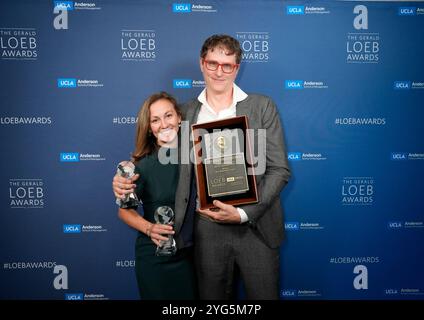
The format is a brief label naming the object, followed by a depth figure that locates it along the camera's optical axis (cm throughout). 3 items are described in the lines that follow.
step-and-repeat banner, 264
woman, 183
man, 194
